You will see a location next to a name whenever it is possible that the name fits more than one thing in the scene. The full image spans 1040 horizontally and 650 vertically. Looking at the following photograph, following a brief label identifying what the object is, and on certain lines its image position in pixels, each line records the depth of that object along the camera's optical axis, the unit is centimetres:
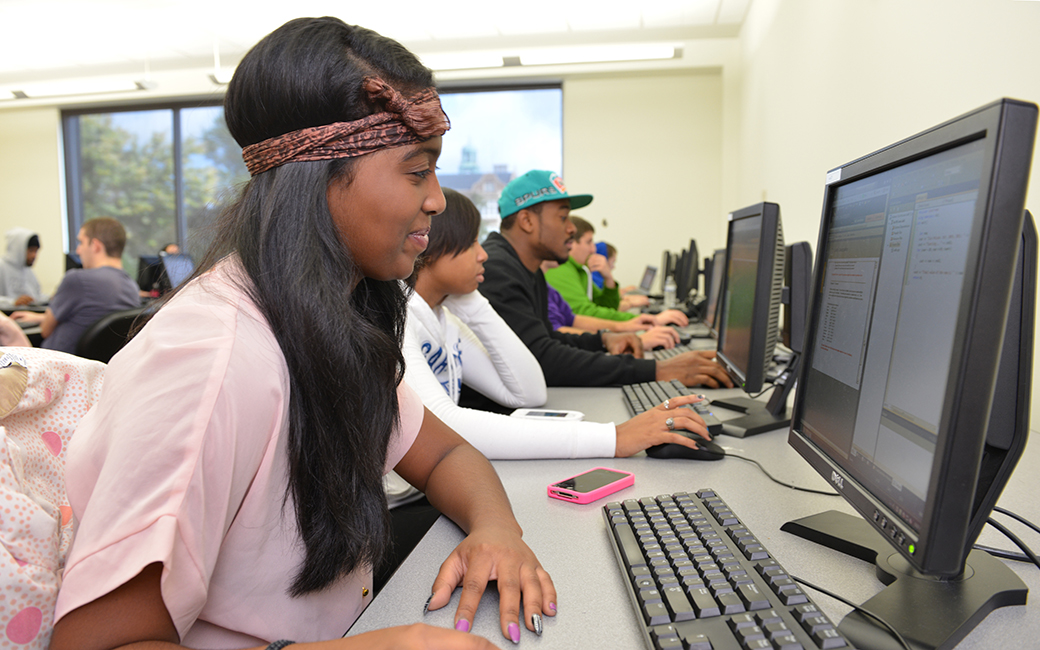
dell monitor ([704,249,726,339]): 245
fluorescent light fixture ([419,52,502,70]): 562
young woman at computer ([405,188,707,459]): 111
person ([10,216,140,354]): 330
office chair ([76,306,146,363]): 210
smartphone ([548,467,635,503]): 91
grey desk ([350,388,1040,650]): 59
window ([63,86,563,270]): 711
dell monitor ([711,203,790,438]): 126
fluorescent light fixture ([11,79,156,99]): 630
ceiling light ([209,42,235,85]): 570
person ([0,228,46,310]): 588
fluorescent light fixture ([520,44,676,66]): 549
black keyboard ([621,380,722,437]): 132
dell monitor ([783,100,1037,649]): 46
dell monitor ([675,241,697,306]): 398
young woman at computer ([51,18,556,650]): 52
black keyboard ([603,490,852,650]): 51
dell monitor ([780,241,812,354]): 132
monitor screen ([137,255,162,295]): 579
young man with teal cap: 180
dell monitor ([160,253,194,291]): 493
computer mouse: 110
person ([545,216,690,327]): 374
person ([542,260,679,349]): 316
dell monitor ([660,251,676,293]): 567
